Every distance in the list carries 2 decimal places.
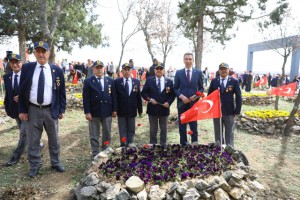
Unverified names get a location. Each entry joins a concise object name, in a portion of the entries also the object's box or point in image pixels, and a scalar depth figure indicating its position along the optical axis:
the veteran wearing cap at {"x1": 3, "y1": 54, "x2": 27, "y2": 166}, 4.83
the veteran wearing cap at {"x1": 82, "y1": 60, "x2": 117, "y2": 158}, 4.71
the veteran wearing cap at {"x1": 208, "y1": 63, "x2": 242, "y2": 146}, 5.26
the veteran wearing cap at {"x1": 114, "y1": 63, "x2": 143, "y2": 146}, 5.09
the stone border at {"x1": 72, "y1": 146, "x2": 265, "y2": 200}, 3.26
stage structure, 14.04
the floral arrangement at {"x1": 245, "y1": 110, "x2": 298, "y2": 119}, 8.42
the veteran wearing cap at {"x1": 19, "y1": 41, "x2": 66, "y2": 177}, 4.00
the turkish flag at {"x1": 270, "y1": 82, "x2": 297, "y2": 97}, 9.69
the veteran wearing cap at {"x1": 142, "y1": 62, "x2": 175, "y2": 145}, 5.08
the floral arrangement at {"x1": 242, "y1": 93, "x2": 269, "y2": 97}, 13.89
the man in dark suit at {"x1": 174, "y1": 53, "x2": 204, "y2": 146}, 5.15
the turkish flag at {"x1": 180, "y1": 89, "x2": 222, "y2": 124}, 4.47
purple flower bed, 3.67
